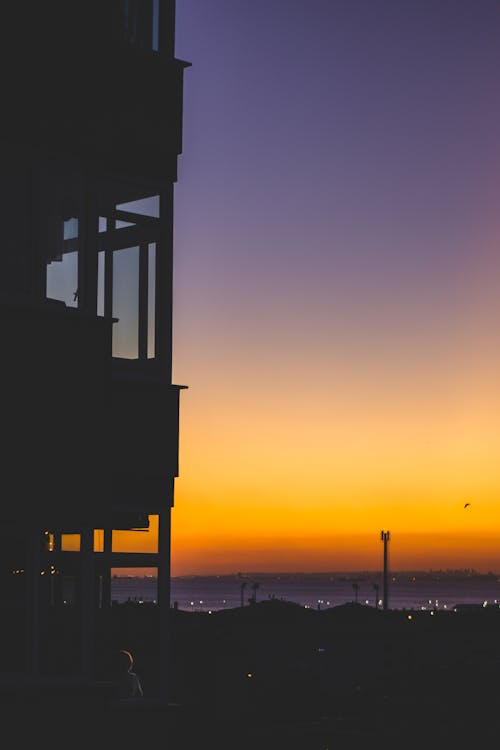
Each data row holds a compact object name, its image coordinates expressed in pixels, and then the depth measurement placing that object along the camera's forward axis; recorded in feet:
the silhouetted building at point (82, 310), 45.57
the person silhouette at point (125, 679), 48.26
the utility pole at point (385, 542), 314.02
